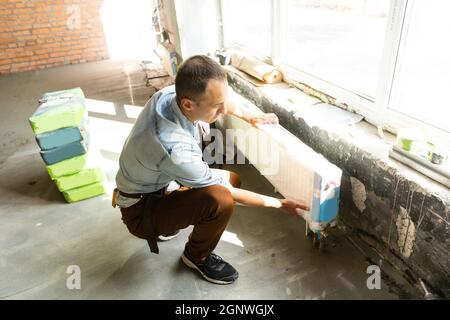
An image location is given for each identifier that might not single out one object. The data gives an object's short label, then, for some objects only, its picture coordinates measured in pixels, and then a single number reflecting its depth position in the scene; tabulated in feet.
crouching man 4.14
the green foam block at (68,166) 7.16
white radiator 4.92
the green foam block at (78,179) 7.34
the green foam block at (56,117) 6.79
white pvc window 4.54
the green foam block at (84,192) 7.54
